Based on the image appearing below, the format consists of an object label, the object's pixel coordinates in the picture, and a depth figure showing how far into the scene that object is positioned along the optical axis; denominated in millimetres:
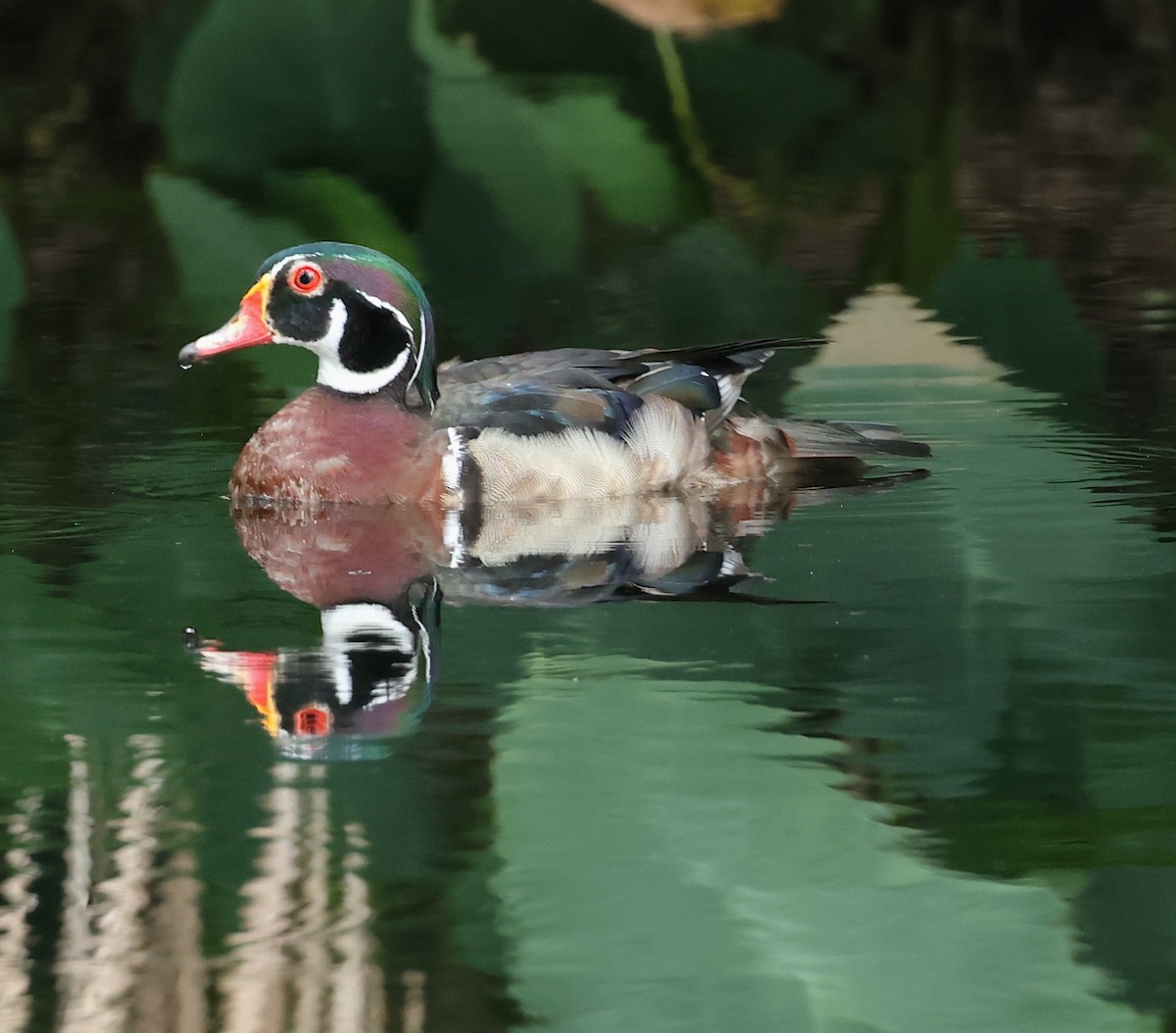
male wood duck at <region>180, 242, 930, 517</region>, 14141
